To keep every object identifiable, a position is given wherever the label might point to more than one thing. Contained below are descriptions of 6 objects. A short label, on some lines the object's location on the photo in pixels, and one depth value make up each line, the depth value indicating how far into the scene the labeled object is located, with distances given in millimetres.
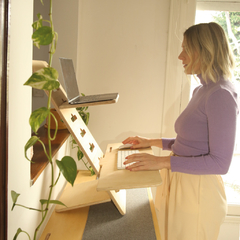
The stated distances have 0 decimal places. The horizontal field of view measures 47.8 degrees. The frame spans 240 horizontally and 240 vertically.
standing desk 969
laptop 1109
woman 961
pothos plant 626
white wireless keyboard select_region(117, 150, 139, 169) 1128
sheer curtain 2152
